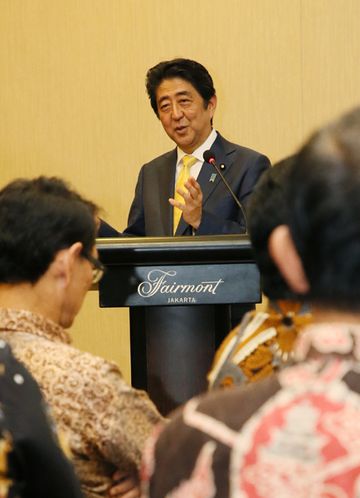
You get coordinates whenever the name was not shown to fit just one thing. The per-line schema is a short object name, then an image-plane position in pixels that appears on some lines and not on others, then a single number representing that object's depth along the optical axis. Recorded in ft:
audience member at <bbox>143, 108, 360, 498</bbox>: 8.94
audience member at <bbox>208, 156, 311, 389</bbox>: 16.18
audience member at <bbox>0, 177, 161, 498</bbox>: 16.79
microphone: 23.06
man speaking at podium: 24.63
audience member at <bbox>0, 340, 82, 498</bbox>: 12.67
